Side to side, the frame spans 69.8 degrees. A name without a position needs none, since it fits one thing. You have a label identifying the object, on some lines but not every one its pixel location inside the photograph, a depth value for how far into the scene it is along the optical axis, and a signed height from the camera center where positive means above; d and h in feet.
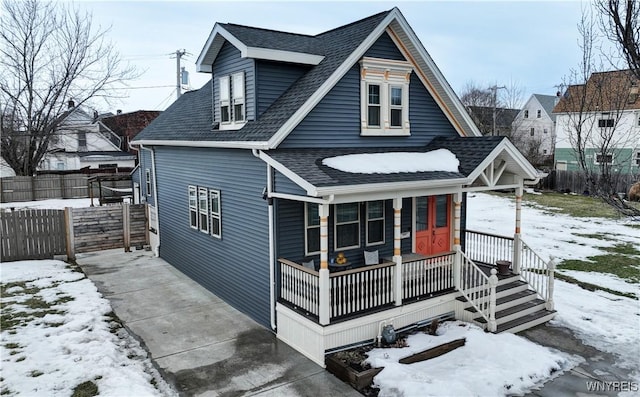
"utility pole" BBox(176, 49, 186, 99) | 89.97 +15.06
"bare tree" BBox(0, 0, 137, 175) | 94.68 +12.79
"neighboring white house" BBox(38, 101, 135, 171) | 123.54 +0.67
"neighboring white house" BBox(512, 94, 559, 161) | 174.81 +10.32
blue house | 29.07 -2.24
